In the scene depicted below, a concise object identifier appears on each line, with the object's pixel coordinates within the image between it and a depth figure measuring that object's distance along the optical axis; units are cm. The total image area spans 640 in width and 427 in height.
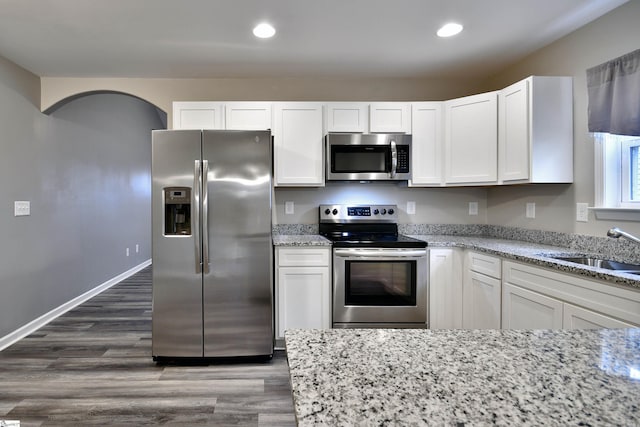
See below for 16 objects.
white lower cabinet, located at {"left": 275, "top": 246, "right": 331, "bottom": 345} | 284
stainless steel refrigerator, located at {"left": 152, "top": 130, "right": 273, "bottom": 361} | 257
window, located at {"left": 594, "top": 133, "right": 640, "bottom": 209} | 216
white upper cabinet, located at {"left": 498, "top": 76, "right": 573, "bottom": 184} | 247
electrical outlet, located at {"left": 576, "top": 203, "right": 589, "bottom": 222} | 238
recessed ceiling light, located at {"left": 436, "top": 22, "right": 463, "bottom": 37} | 241
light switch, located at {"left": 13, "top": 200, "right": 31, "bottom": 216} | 303
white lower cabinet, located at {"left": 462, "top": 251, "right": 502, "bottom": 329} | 246
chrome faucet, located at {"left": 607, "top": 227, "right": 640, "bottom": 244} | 171
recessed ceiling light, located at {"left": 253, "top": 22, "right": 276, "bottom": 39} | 240
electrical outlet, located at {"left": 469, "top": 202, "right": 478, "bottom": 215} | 347
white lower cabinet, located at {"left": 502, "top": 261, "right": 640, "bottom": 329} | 161
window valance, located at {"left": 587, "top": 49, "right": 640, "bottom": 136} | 198
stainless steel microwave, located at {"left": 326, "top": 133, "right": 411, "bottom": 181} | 301
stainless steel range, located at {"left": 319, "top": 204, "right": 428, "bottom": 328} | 278
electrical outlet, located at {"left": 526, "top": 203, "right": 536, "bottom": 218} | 283
